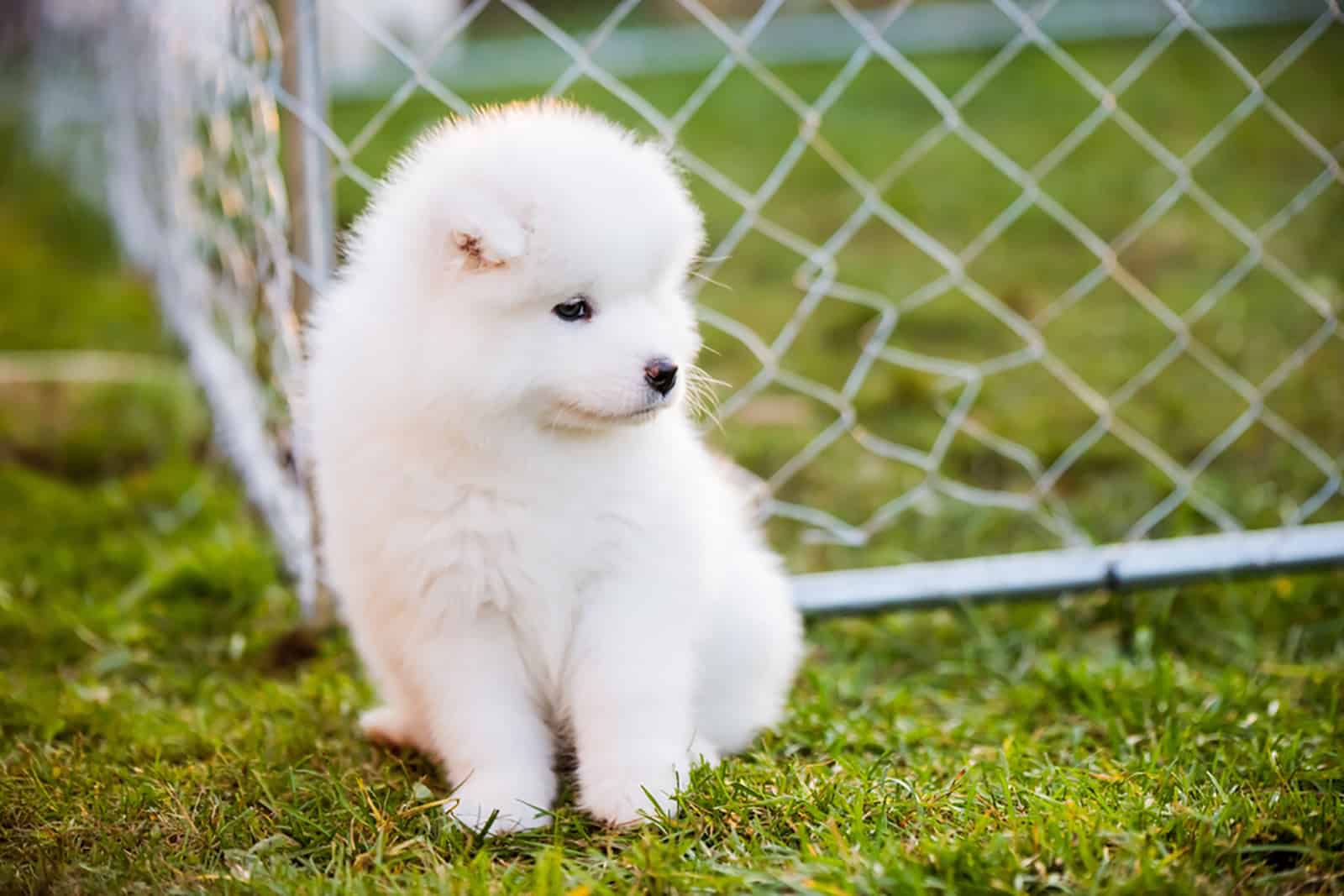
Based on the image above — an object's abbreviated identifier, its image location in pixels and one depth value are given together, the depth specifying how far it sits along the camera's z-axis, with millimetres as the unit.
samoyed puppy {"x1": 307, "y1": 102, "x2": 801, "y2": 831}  1521
